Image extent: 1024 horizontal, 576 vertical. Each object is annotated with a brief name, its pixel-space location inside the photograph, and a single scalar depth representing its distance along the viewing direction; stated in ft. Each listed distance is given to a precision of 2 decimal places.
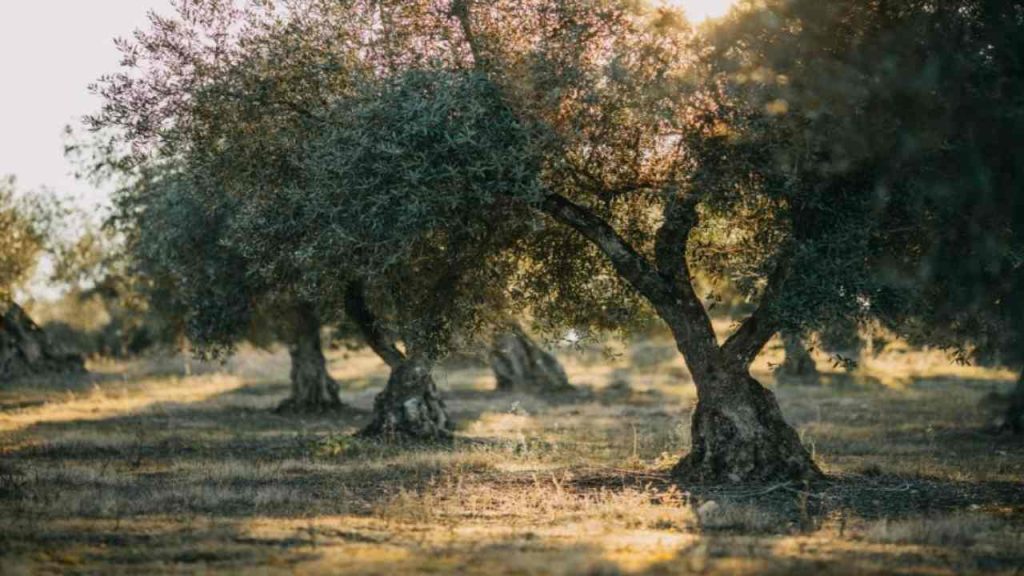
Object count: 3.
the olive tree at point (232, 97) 63.31
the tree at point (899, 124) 54.49
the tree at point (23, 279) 155.53
